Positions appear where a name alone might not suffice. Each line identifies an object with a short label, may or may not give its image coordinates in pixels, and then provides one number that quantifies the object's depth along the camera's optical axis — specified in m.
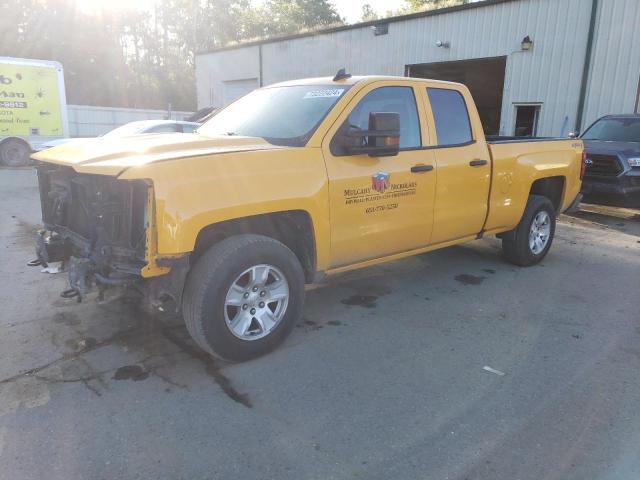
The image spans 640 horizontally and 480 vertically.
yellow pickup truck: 3.36
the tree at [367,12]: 52.23
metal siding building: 12.76
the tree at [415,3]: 39.60
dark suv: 9.23
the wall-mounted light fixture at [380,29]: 17.81
